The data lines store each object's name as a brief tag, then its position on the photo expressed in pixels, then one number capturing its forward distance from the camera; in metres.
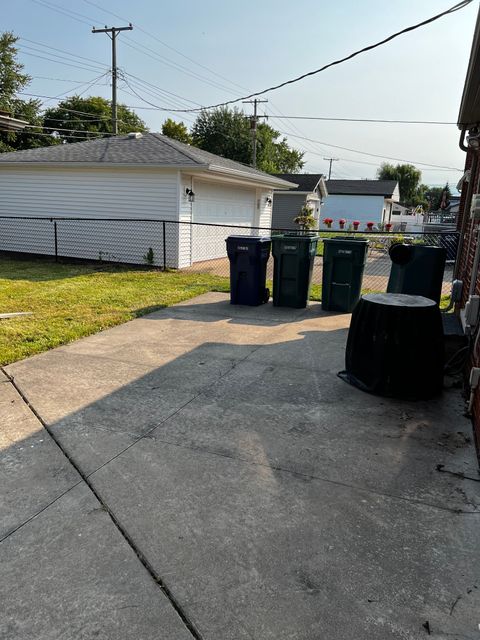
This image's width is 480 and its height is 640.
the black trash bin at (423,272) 6.46
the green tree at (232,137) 46.97
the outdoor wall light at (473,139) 6.18
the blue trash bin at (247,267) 7.87
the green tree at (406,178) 73.94
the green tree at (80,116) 41.94
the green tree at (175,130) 47.06
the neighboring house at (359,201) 44.97
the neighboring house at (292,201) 29.52
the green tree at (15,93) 35.12
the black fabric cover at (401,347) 4.07
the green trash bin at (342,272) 7.46
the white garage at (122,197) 12.62
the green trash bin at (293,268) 7.71
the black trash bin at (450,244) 12.22
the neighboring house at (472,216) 3.80
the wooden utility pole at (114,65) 25.03
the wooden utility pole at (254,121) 34.63
